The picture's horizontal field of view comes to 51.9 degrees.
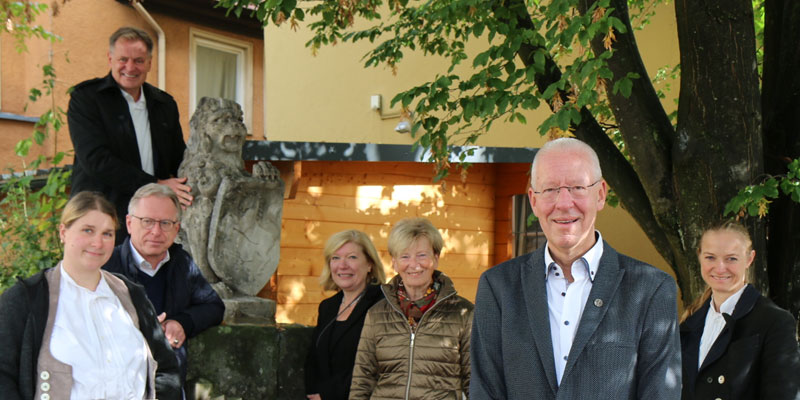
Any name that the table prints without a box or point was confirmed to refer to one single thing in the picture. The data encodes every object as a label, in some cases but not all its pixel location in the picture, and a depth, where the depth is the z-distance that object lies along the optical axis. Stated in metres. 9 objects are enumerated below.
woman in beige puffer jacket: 3.86
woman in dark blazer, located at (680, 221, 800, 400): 3.71
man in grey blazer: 2.27
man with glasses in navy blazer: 3.70
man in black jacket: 4.26
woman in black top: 4.26
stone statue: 4.61
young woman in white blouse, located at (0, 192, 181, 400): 2.85
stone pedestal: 4.30
